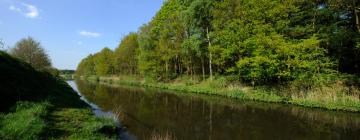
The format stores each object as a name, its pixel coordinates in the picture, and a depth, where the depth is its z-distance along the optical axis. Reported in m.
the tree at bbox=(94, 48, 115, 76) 83.50
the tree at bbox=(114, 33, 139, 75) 63.30
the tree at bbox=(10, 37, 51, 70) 37.66
